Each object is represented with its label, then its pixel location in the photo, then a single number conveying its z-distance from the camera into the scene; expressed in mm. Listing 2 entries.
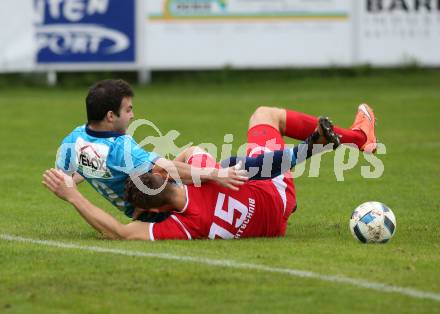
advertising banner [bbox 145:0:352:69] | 49500
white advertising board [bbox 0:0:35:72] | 49562
